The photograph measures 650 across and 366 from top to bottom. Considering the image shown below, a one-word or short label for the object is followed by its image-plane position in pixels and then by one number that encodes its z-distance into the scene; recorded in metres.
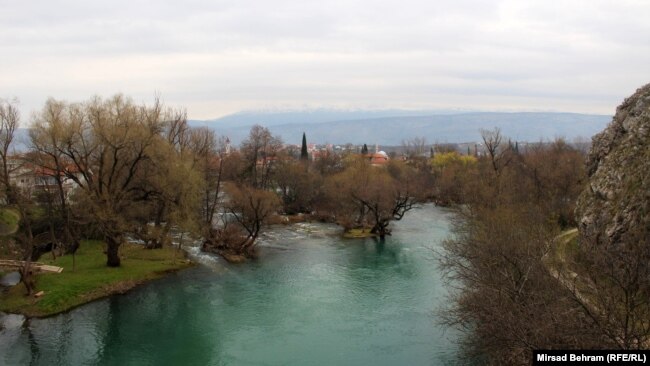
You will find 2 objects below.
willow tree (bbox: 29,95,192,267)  30.95
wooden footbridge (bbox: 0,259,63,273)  31.00
